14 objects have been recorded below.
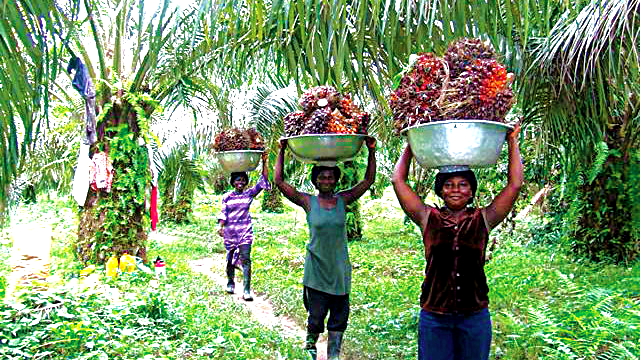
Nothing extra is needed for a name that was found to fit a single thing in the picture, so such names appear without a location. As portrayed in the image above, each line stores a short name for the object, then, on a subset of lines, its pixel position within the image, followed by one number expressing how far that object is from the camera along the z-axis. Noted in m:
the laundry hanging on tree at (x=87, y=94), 6.31
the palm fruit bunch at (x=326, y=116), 3.46
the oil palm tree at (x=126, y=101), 6.29
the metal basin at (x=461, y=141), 2.37
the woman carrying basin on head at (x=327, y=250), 3.91
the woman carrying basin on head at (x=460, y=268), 2.64
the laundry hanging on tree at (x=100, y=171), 6.86
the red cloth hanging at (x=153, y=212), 7.03
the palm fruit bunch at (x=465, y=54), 2.53
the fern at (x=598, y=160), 5.99
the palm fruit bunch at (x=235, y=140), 6.38
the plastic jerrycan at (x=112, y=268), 6.09
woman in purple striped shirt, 6.59
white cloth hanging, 6.66
